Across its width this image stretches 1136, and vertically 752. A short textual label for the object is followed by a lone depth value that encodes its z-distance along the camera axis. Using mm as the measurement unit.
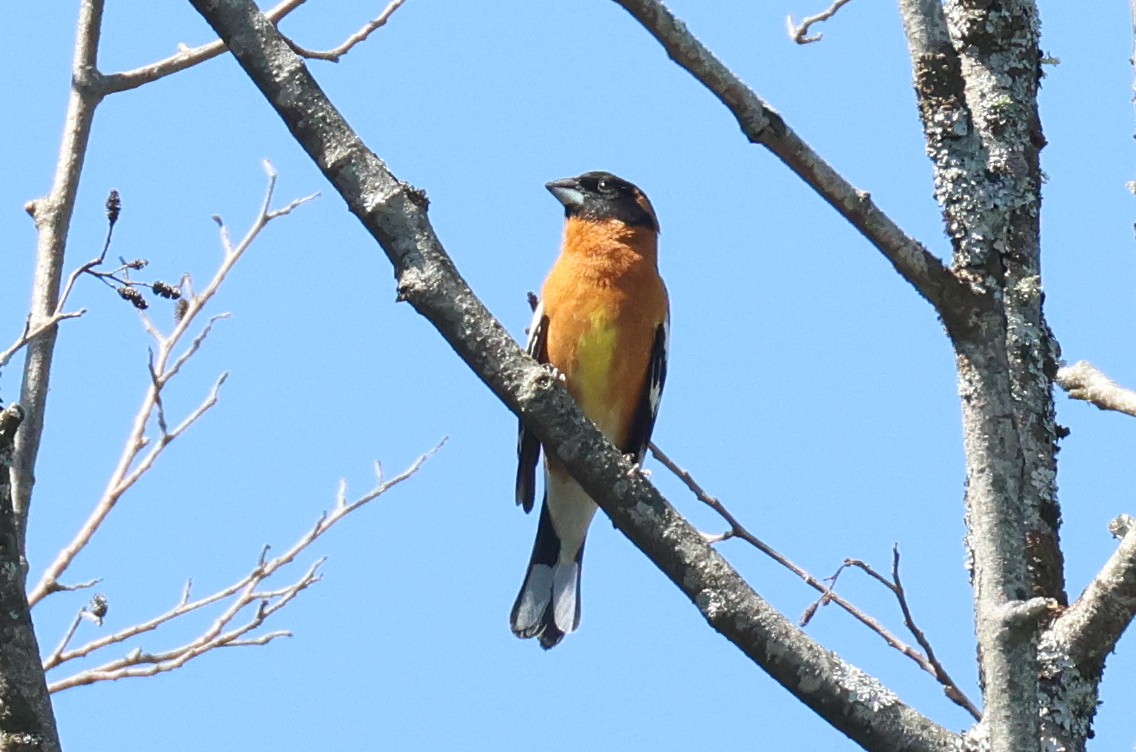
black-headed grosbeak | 13156
